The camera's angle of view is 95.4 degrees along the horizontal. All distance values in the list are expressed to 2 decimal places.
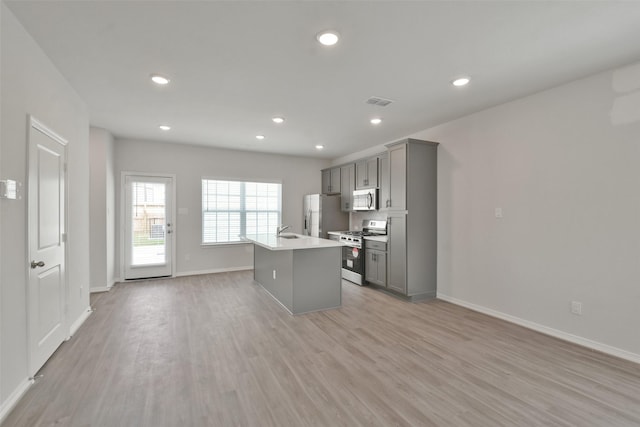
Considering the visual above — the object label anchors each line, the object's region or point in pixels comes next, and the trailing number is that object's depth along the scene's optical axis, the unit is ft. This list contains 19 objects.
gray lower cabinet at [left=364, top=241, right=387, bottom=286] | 15.74
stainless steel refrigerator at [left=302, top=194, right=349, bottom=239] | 20.83
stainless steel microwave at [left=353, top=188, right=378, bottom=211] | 17.24
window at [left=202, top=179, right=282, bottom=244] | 20.29
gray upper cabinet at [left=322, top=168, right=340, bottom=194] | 21.71
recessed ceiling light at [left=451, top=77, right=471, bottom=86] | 9.60
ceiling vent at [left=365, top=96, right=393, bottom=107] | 11.37
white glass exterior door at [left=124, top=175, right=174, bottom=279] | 17.89
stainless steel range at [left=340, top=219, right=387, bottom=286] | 17.40
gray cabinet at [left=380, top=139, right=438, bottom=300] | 14.34
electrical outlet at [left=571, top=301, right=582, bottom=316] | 9.68
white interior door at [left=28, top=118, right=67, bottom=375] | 7.48
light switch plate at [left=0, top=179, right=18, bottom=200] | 6.12
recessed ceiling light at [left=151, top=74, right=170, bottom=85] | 9.46
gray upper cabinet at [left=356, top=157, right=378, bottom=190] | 17.34
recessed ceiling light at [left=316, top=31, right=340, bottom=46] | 7.12
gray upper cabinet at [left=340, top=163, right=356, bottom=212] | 19.67
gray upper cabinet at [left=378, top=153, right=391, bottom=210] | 15.84
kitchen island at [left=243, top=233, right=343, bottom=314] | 12.35
